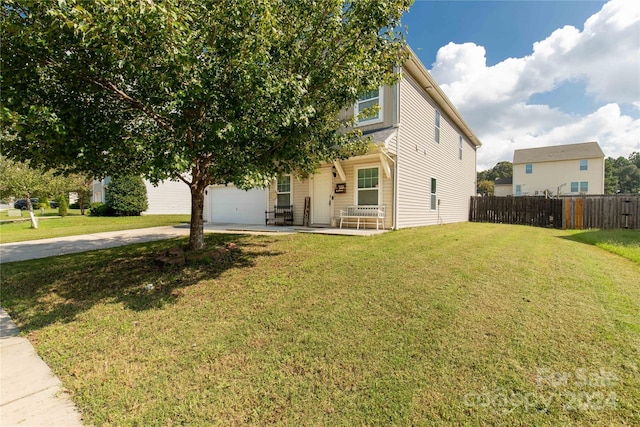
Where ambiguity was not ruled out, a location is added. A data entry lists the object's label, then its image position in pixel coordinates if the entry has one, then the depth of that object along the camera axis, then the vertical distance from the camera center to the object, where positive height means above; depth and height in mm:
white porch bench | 9617 -271
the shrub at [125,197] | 18906 +724
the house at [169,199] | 22469 +687
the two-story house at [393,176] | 9648 +1213
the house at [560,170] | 28312 +4059
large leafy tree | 3076 +1739
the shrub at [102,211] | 19242 -280
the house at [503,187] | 40538 +2960
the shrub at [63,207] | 20205 +4
